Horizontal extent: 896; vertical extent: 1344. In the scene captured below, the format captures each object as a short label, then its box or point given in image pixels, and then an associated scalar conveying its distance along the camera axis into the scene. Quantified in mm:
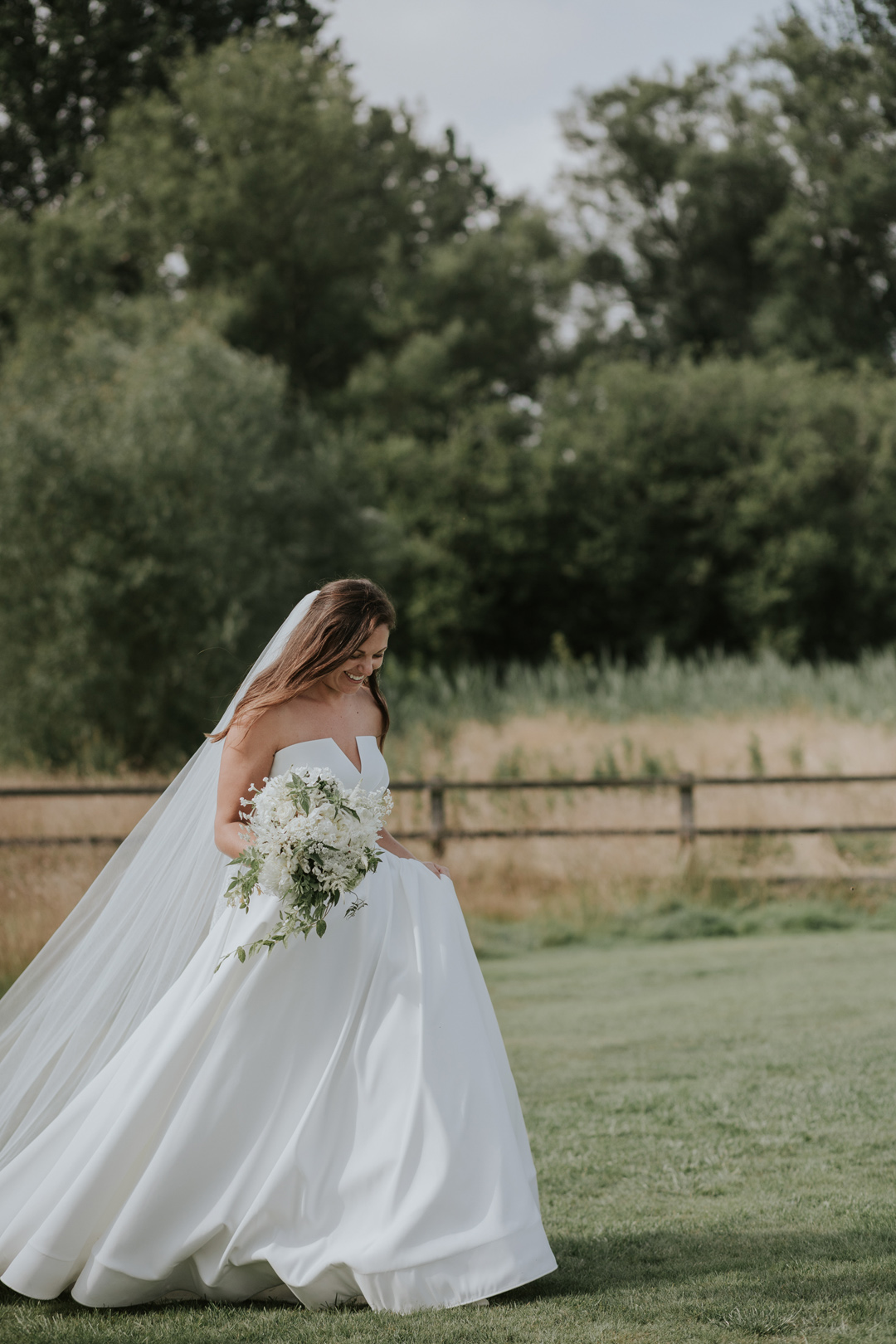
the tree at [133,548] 20250
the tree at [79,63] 29250
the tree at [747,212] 35062
